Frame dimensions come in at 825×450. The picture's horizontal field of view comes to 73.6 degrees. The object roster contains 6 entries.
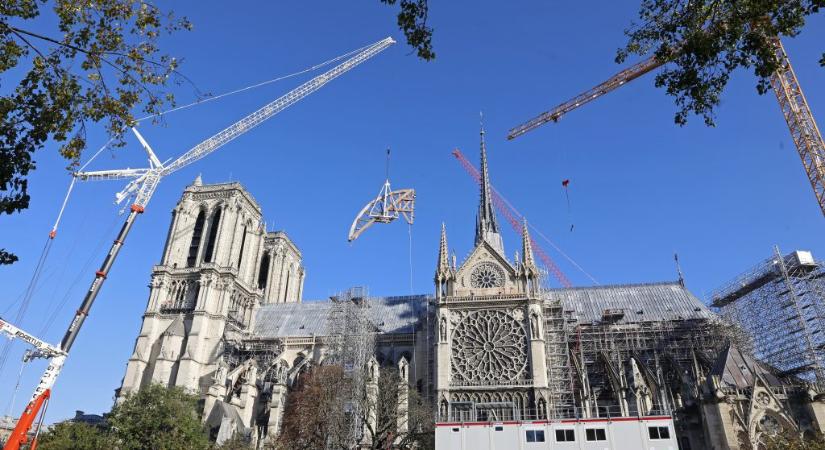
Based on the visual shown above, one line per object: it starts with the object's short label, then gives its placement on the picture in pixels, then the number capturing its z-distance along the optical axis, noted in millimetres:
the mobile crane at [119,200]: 35031
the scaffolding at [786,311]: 53522
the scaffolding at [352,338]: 46844
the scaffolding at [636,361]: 43156
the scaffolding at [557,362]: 43969
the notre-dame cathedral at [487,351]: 37688
